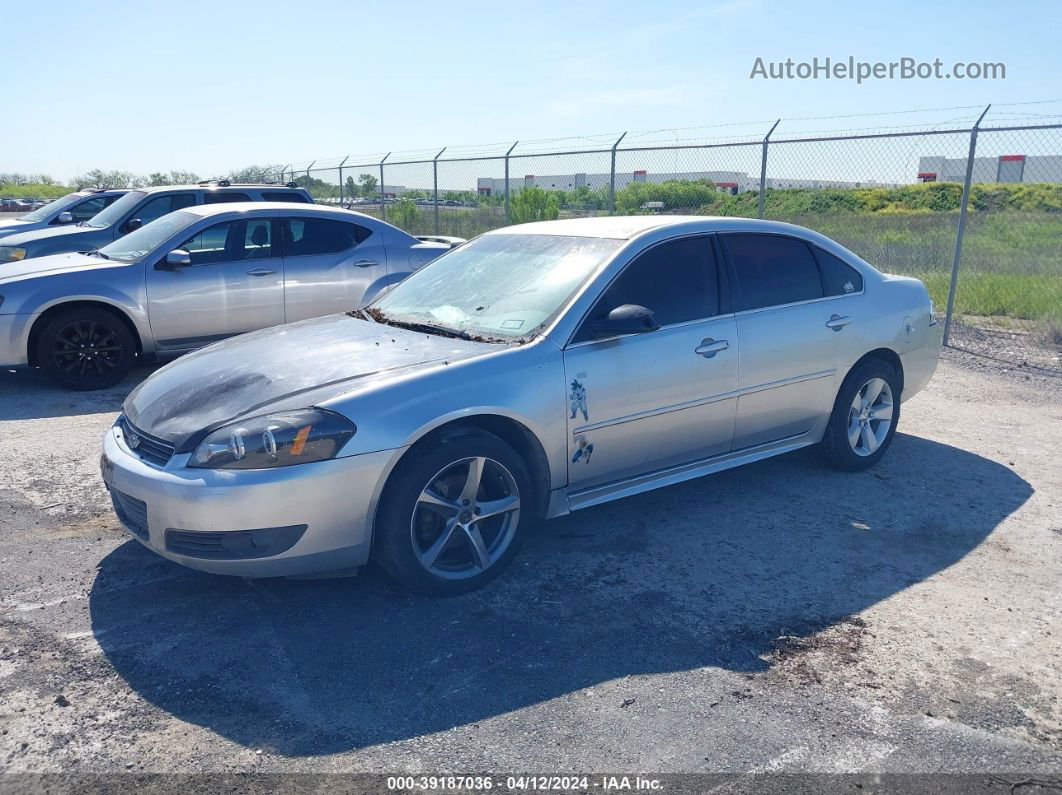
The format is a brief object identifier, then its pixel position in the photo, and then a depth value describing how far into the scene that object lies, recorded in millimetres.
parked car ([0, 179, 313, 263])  10516
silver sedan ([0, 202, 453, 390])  7449
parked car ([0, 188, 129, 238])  14328
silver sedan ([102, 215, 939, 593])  3584
